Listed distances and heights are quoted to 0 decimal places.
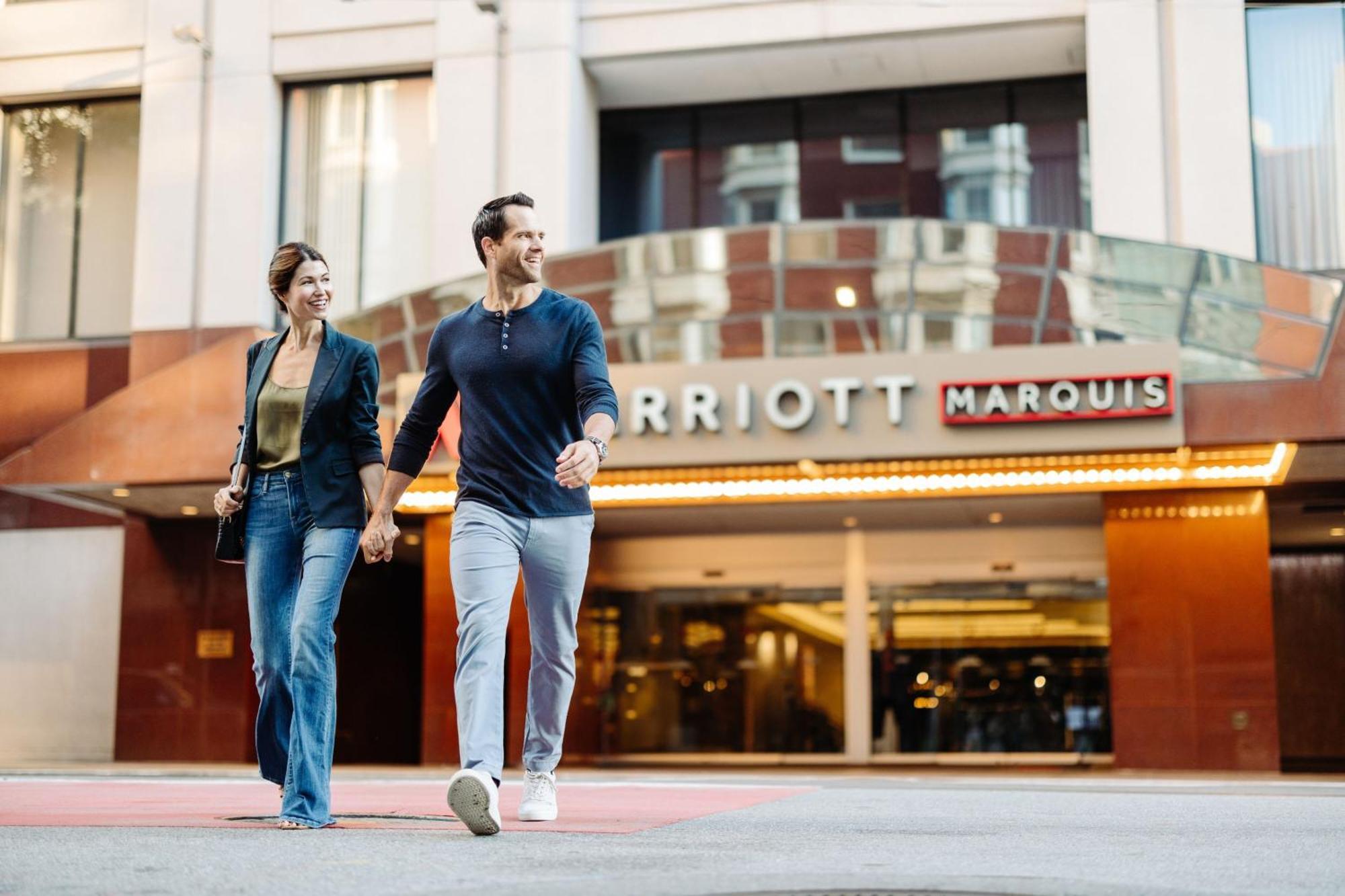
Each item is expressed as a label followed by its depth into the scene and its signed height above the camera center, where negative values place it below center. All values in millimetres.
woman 5316 +628
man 5277 +777
